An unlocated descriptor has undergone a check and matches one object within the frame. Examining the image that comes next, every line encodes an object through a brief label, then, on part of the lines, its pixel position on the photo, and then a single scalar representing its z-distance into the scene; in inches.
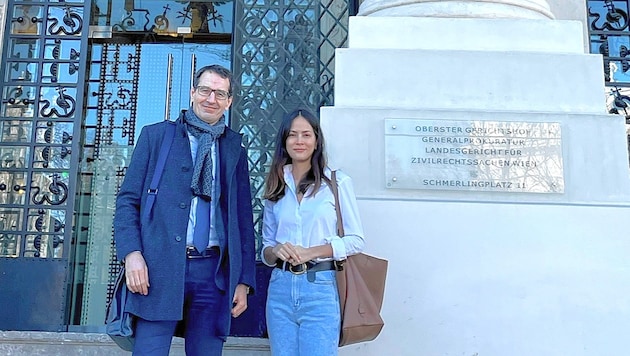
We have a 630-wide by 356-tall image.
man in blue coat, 116.4
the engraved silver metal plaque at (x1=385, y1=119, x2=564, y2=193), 176.2
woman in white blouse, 121.2
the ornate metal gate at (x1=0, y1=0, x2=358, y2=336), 232.2
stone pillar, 167.5
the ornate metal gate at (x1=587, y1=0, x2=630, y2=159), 279.0
